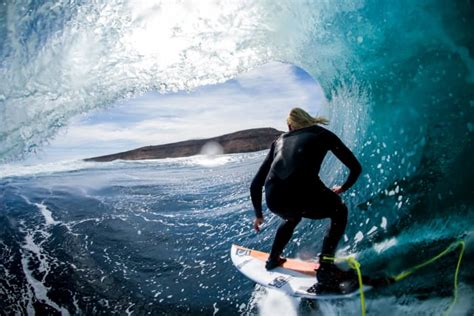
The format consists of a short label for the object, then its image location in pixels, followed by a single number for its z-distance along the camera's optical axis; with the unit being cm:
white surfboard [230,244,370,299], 284
